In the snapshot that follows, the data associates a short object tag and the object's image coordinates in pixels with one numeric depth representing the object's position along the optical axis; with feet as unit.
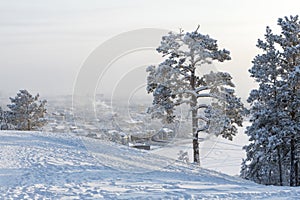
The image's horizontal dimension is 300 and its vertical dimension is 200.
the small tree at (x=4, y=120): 138.31
